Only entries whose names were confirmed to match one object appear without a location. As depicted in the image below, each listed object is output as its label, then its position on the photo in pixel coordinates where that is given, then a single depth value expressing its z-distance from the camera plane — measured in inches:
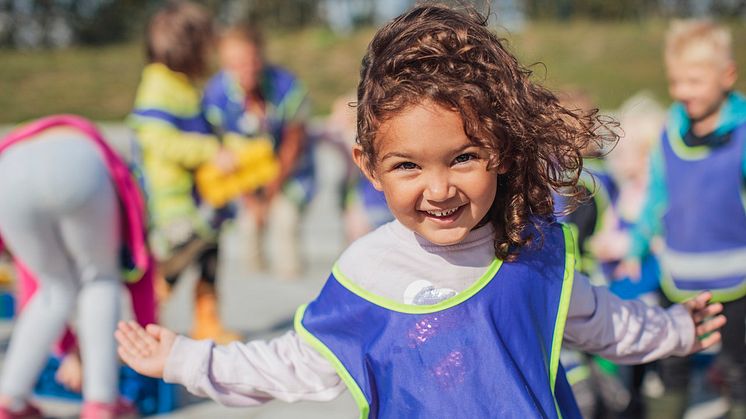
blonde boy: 118.5
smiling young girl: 61.3
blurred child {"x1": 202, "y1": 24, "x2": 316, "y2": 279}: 202.5
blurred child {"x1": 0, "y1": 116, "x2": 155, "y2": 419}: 114.4
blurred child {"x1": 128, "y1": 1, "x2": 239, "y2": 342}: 162.9
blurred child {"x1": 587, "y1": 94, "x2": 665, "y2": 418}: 136.3
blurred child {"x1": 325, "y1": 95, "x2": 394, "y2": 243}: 176.2
